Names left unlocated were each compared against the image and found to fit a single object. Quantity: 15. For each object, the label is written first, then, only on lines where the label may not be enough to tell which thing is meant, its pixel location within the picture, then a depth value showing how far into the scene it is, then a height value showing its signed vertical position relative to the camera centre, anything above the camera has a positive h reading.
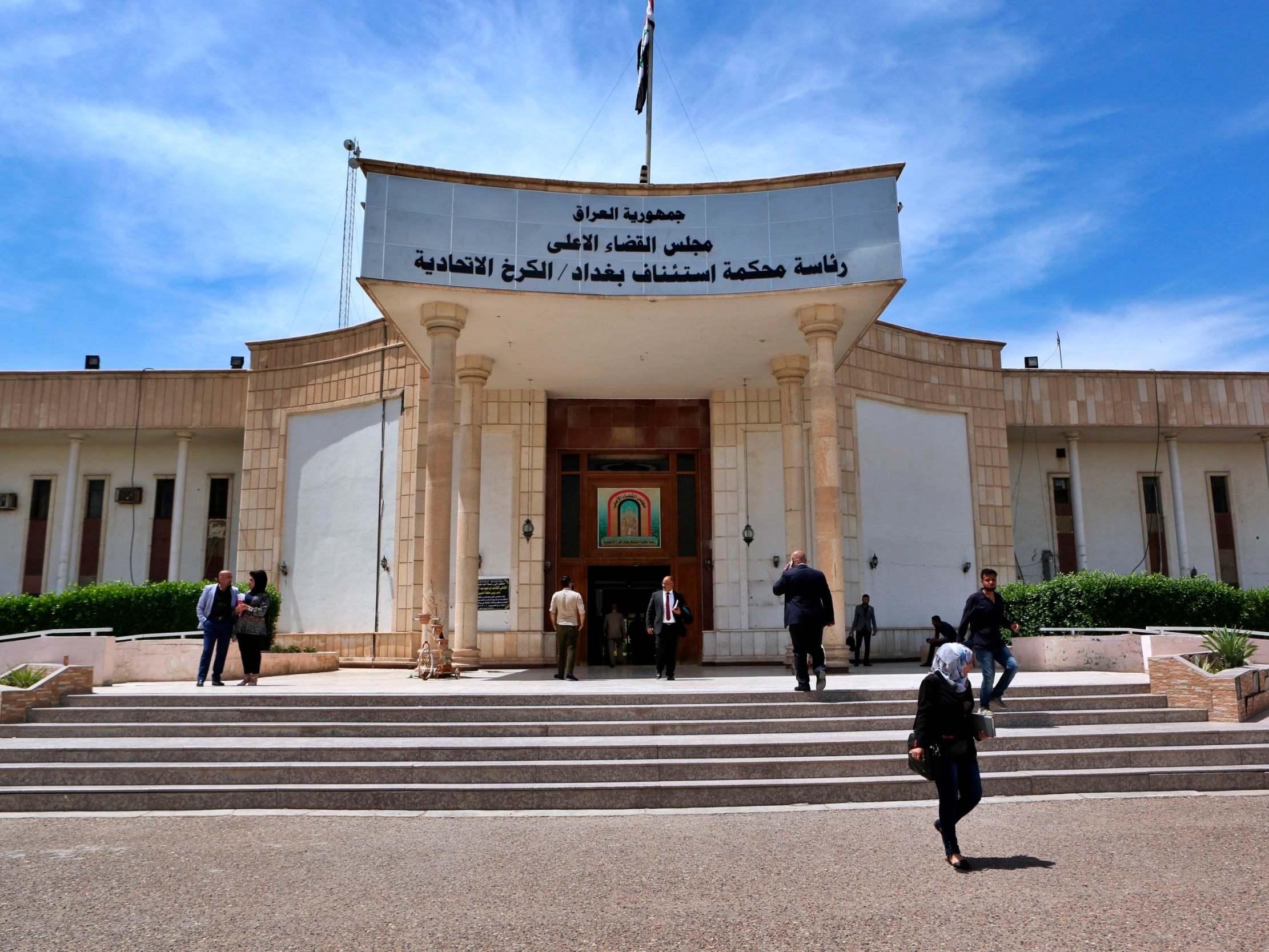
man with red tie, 13.48 -0.28
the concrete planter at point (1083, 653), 13.65 -0.80
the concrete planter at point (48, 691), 9.93 -0.94
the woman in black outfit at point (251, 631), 12.63 -0.38
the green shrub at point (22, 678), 10.39 -0.82
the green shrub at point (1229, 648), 11.05 -0.58
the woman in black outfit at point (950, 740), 5.88 -0.86
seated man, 14.53 -0.49
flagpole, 17.66 +8.48
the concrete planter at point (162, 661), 13.74 -0.85
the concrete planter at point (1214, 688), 9.91 -0.95
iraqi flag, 18.00 +10.24
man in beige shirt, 13.42 -0.30
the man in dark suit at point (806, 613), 10.55 -0.14
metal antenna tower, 25.36 +11.72
